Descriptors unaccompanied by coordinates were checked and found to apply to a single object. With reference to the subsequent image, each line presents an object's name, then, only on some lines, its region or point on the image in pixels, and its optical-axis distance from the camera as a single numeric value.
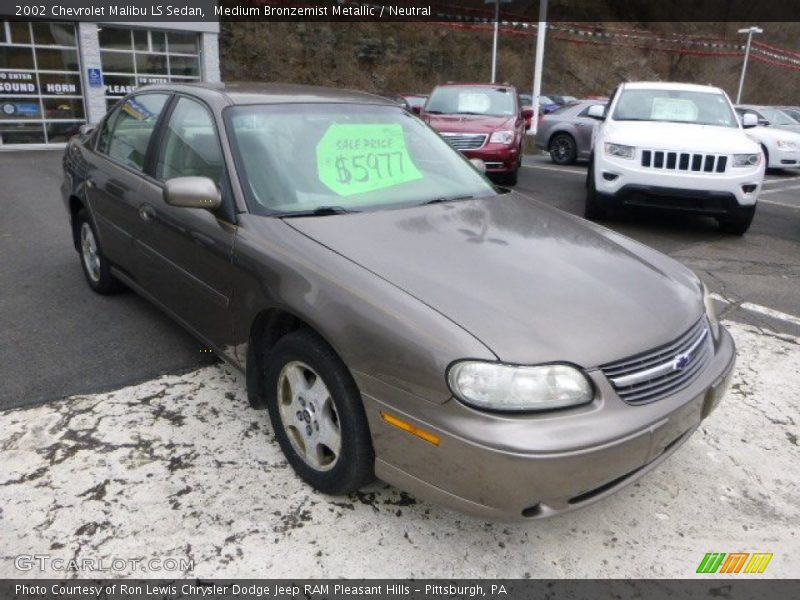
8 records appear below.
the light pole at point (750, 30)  39.00
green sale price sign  3.07
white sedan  12.98
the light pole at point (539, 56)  19.36
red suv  9.80
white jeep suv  6.59
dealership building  14.51
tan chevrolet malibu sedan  2.02
